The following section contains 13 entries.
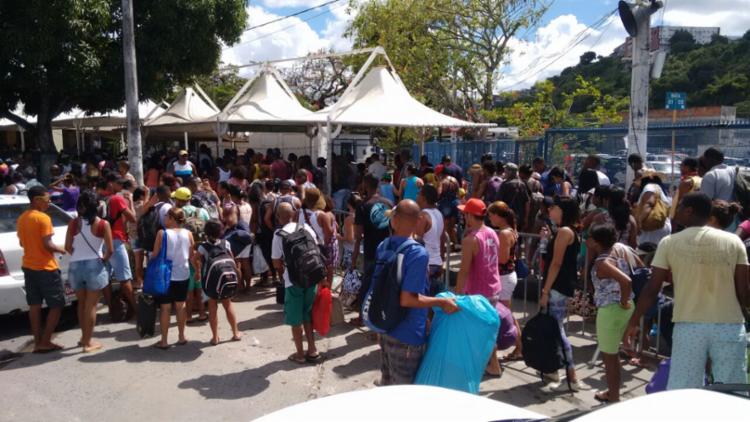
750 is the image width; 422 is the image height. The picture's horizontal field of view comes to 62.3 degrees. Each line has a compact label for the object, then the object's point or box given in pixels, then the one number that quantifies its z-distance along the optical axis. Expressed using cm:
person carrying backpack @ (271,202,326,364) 561
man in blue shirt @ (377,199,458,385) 388
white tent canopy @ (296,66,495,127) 1255
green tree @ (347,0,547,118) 2022
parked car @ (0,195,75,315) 646
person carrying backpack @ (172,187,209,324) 701
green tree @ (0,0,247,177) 1331
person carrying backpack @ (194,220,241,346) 612
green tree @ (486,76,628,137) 2455
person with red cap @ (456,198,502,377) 508
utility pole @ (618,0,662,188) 984
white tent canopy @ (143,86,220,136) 1543
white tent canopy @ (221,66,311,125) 1340
